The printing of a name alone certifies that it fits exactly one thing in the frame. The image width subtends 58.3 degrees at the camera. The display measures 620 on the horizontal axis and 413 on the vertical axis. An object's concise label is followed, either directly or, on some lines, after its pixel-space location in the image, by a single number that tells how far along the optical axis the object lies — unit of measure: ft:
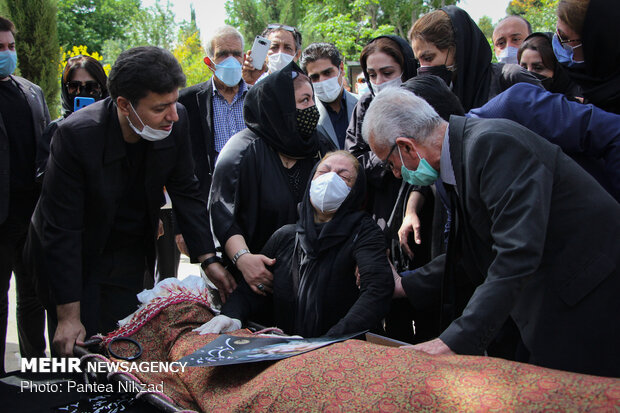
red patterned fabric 4.97
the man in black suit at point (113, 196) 8.64
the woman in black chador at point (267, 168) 10.92
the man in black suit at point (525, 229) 5.99
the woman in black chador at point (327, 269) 8.88
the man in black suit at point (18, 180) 12.41
